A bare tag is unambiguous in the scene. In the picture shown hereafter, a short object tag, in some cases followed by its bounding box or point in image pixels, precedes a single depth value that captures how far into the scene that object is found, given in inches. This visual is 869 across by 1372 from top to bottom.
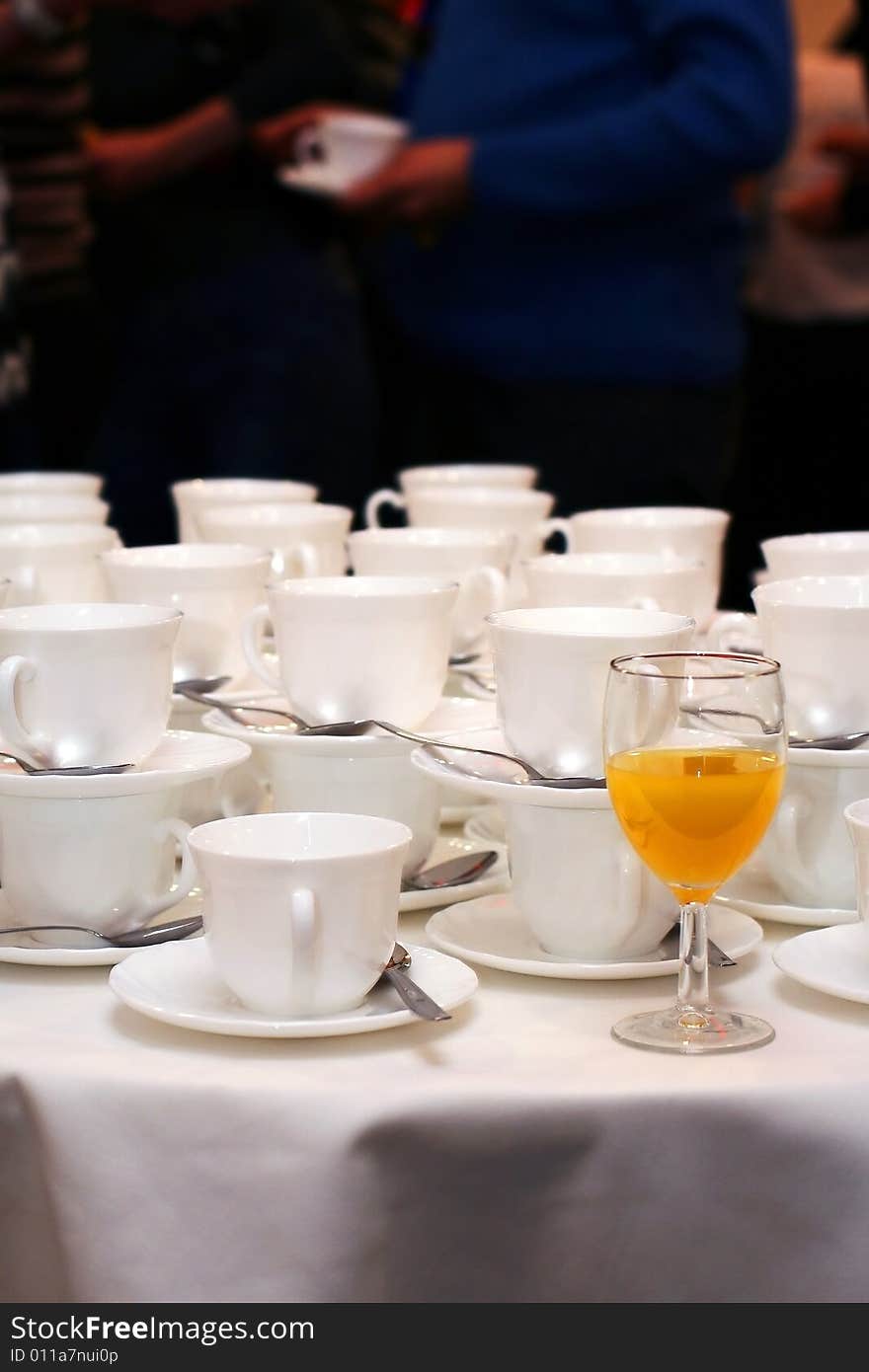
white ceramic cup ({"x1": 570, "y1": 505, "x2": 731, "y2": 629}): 79.5
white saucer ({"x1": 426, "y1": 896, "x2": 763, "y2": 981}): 62.0
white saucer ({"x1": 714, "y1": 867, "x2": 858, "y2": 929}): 65.1
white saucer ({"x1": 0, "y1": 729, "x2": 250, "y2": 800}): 62.7
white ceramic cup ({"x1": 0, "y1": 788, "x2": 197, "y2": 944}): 63.5
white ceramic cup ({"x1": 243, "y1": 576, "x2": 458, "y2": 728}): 66.9
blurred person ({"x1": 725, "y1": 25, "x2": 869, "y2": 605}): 169.9
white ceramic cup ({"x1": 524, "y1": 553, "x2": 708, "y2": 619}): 71.6
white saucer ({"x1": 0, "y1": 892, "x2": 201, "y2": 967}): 62.4
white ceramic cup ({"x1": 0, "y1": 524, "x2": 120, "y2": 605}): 76.4
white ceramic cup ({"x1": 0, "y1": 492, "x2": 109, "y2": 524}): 83.6
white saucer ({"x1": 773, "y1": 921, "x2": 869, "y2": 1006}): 60.6
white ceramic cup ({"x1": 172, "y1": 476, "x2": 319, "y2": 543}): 84.9
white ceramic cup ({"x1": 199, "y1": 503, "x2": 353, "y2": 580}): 79.6
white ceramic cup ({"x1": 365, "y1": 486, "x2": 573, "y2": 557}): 82.3
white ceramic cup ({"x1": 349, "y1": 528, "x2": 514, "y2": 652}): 75.5
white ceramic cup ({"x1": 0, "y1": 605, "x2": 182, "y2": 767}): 63.7
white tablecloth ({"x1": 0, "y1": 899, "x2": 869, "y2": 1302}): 57.1
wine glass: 59.1
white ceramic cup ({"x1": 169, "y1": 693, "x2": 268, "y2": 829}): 66.2
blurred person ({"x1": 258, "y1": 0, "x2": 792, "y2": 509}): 112.9
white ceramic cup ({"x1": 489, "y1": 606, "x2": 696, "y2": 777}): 62.9
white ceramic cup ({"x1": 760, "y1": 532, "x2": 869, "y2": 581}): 72.8
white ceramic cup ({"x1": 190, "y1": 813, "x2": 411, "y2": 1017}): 59.1
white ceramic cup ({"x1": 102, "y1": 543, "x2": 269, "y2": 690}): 71.8
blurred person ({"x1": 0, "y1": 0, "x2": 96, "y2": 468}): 118.4
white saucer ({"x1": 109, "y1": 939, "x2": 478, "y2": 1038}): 59.0
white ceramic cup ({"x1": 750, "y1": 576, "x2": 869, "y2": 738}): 64.7
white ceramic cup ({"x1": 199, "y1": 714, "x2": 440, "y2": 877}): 66.0
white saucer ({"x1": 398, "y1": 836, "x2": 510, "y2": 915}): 66.1
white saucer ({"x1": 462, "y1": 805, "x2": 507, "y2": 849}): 71.6
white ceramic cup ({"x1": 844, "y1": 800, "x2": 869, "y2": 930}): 60.9
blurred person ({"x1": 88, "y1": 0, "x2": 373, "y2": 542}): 129.6
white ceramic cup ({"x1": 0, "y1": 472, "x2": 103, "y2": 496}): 88.4
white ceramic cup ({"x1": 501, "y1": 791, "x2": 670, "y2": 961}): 62.5
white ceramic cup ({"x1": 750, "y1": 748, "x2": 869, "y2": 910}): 64.9
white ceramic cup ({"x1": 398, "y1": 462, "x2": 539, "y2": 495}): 89.4
